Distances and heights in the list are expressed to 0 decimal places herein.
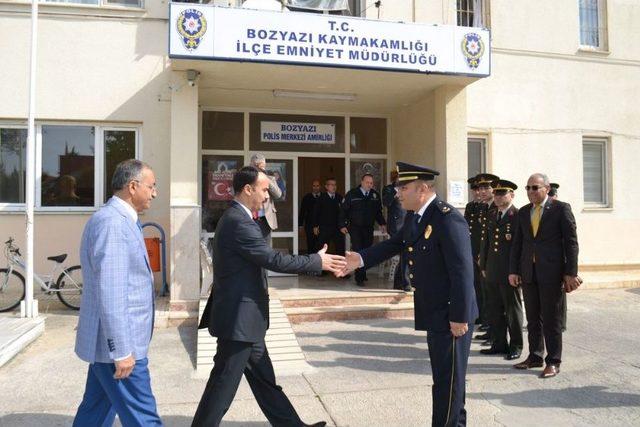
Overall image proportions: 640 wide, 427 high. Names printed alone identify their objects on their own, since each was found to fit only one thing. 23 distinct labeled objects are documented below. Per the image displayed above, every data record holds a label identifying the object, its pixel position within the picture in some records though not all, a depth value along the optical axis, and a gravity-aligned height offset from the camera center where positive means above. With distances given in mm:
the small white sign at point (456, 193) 8297 +567
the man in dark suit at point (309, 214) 10117 +298
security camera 7379 +2195
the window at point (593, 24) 11055 +4370
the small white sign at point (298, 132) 10195 +1937
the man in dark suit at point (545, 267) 5055 -393
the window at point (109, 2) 8547 +3807
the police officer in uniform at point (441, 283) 3234 -355
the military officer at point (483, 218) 6354 +126
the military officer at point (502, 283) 5684 -631
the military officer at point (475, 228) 6836 +1
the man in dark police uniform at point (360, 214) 9000 +257
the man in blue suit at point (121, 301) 2678 -380
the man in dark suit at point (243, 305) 3254 -485
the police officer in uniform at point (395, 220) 8156 +140
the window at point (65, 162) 8445 +1128
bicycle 7352 -761
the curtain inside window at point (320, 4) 8531 +3753
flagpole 6895 +639
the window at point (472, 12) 10312 +4340
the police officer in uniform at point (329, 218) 9758 +206
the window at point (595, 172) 11039 +1191
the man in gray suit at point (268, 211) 6037 +229
